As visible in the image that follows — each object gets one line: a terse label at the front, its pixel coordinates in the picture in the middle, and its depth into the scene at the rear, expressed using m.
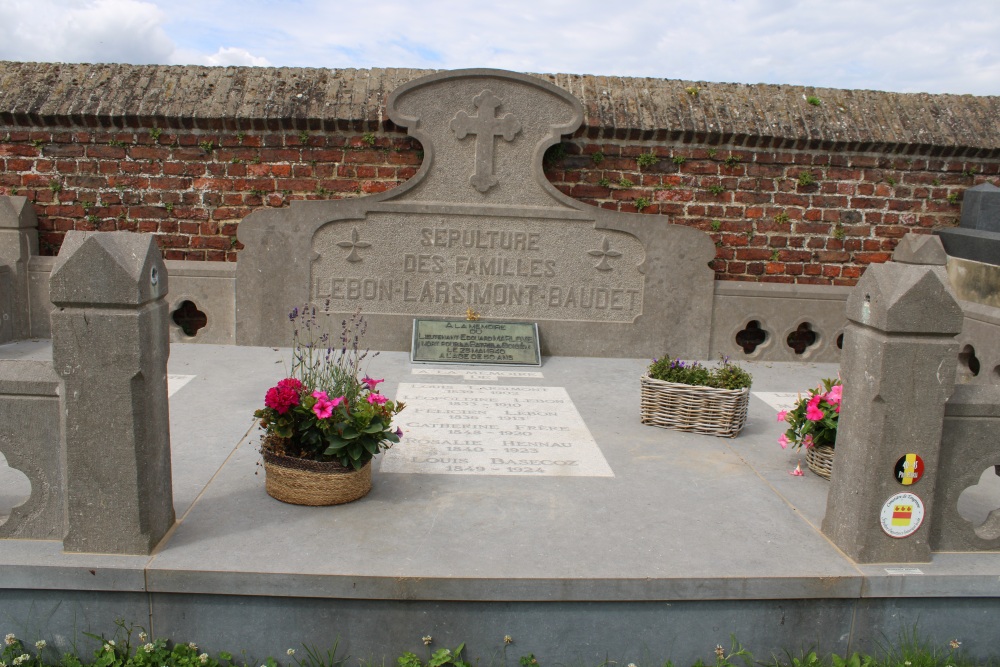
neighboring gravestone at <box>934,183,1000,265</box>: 7.03
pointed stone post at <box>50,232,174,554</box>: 3.18
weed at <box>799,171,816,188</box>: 7.54
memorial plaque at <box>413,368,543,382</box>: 6.59
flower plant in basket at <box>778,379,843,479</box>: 4.53
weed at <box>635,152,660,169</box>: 7.45
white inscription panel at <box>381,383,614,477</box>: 4.66
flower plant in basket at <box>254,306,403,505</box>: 3.89
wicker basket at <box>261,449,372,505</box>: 3.96
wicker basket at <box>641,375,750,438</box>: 5.28
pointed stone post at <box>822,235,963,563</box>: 3.35
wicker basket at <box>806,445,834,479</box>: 4.59
